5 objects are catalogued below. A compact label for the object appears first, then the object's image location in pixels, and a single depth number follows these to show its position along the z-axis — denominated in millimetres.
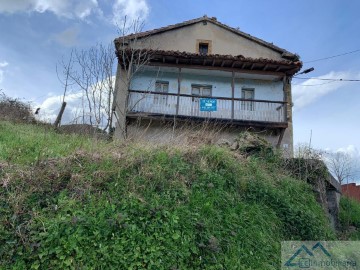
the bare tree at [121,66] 10570
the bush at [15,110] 13469
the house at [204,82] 12891
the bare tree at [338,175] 15845
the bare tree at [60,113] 13525
